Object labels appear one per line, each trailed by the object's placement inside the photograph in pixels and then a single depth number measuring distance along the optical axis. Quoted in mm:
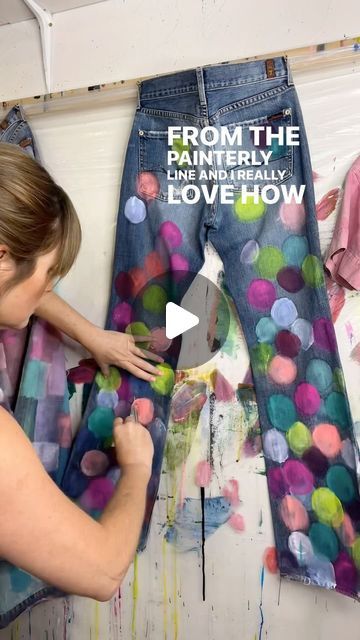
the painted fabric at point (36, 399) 1342
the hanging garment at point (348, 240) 1229
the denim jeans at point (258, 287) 1270
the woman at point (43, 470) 682
